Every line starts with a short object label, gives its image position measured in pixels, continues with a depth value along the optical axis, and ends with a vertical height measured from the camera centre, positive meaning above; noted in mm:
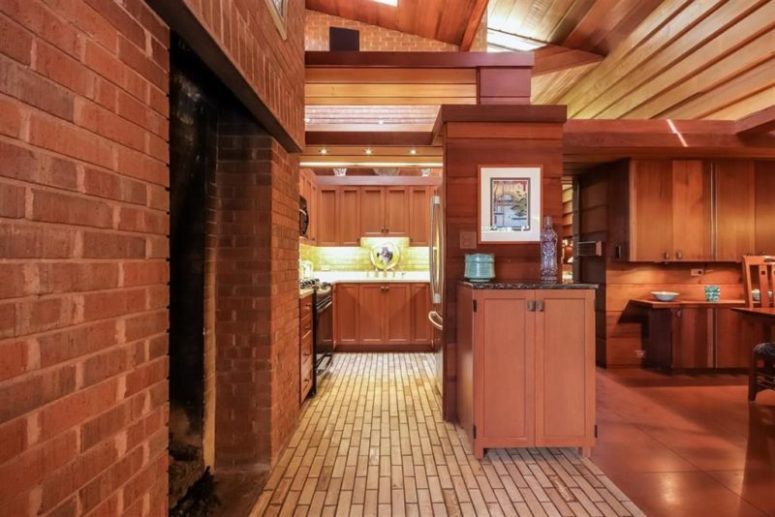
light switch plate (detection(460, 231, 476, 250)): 3035 +177
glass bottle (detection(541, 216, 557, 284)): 2785 +59
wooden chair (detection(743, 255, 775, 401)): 3207 -364
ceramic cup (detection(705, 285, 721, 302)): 4289 -334
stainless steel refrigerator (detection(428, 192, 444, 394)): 3105 +22
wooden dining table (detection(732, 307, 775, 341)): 3064 -413
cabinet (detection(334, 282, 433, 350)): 5414 -771
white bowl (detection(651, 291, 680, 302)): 4219 -362
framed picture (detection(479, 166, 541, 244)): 3023 +413
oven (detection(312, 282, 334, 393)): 4361 -868
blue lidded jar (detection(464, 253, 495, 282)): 2820 -45
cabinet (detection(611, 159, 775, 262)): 4211 +556
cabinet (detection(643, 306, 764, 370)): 4156 -805
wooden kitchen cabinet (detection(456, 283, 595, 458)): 2395 -651
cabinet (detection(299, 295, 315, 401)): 3104 -732
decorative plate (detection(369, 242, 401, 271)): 5961 +95
